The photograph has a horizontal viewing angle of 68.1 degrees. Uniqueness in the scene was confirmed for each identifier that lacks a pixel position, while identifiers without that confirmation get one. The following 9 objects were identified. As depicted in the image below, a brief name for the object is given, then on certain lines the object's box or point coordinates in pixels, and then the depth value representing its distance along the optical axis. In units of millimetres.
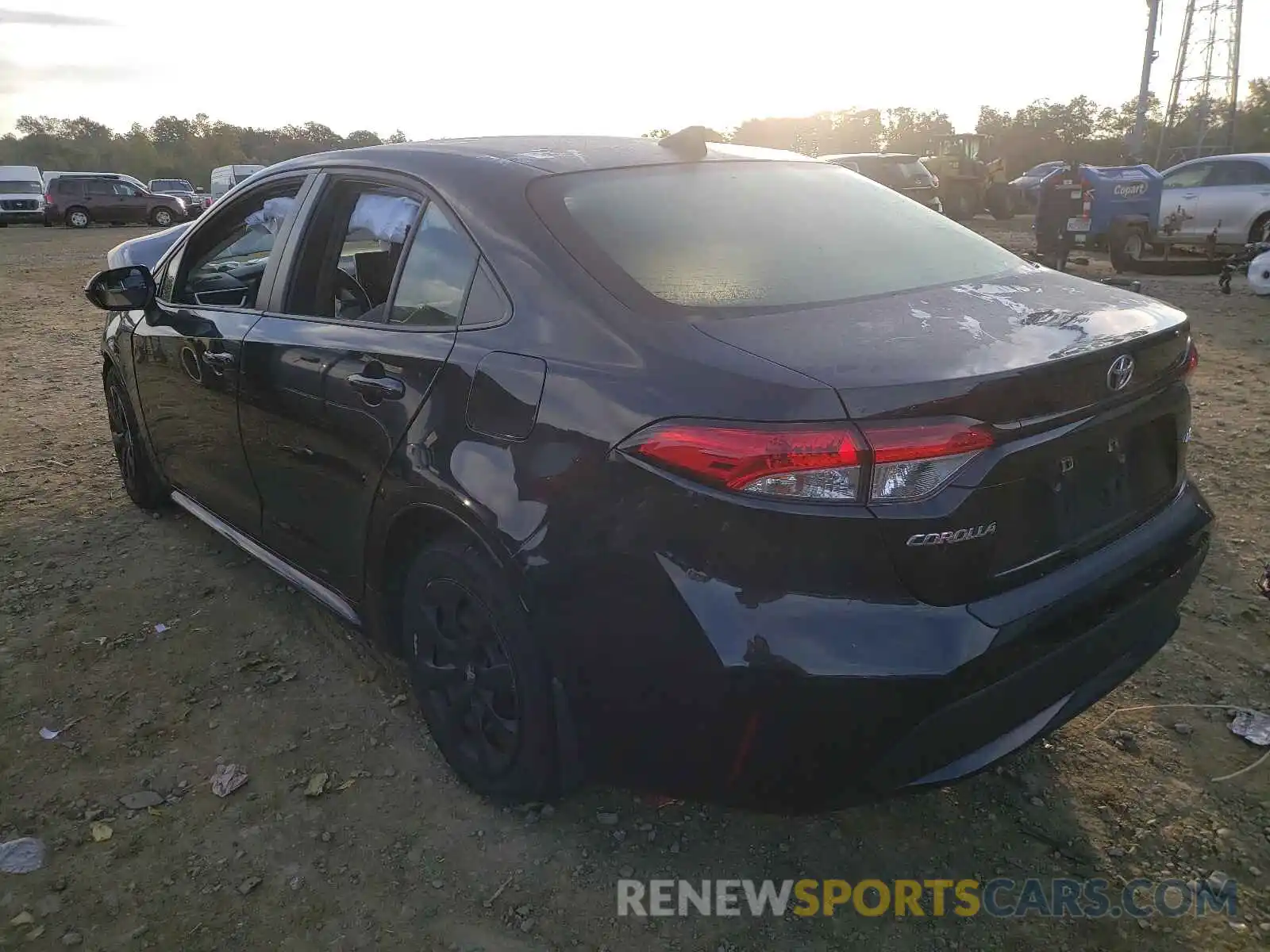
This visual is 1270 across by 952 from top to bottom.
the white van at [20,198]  30250
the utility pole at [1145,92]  30328
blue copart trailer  12695
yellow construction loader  24469
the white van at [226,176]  32531
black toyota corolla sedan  1712
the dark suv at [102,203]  28859
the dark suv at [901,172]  19167
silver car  12258
